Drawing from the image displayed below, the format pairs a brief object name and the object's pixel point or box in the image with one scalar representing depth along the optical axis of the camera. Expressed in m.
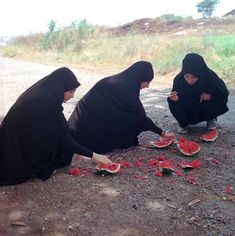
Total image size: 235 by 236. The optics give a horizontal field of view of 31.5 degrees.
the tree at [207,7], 47.19
